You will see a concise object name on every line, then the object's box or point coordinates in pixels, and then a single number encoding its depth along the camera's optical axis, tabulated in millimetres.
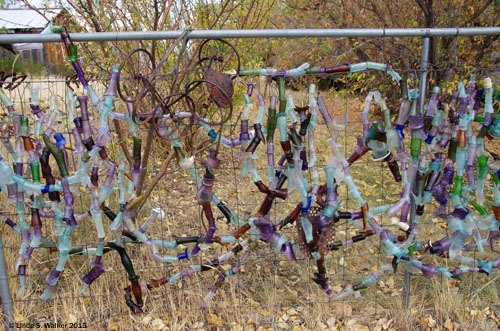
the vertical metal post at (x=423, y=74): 2084
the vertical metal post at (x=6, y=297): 2246
